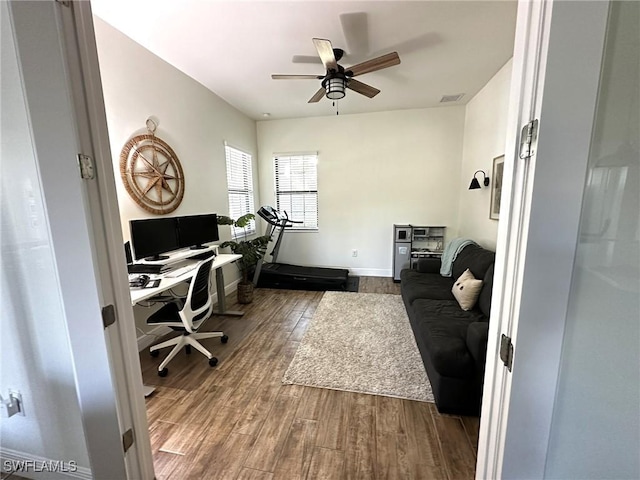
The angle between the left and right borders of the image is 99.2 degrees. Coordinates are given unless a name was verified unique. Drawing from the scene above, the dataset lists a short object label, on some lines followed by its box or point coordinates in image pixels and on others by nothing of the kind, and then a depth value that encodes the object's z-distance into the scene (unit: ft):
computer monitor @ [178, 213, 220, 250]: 9.62
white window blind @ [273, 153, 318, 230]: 16.57
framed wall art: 10.12
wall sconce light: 11.37
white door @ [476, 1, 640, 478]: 1.87
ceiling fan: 7.36
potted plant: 12.28
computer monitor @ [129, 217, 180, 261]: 7.79
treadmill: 14.23
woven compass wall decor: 8.22
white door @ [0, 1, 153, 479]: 2.83
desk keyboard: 7.86
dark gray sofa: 5.68
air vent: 12.76
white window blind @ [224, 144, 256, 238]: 13.87
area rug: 6.84
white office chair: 7.21
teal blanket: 11.28
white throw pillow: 8.16
